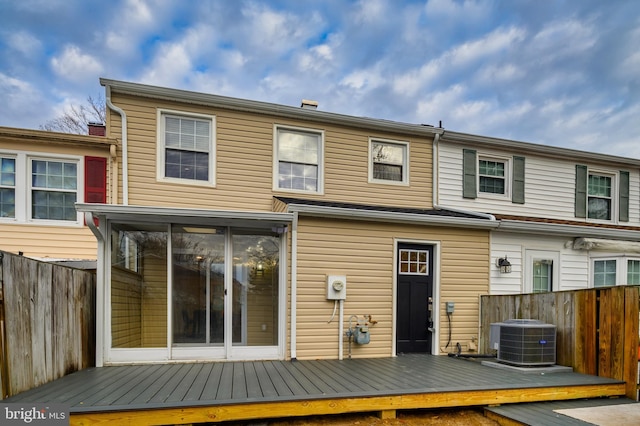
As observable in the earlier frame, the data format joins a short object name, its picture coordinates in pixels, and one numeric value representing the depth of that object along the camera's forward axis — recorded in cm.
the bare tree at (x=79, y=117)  1348
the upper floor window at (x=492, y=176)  743
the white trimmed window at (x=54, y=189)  579
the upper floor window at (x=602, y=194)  798
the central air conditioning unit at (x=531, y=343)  455
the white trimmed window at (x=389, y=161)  689
